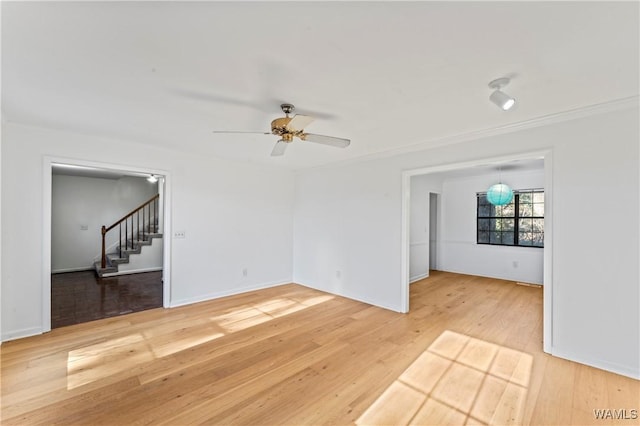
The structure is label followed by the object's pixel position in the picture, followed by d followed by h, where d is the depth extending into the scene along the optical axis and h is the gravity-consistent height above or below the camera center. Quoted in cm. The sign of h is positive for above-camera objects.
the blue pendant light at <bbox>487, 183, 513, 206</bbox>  517 +39
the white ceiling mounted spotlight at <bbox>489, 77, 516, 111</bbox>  204 +88
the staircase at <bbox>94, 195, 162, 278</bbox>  666 -77
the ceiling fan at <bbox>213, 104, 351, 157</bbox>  234 +76
